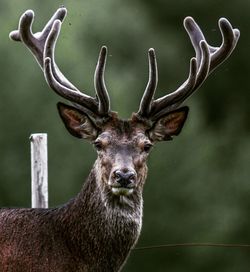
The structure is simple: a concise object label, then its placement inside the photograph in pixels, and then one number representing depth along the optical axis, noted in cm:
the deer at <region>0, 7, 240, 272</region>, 1560
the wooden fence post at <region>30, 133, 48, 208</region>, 1855
